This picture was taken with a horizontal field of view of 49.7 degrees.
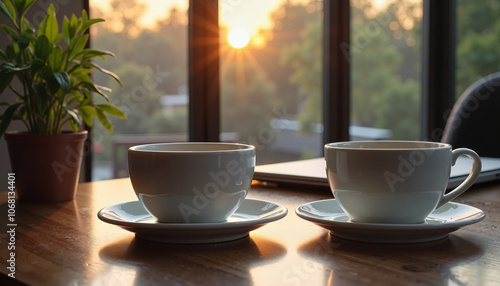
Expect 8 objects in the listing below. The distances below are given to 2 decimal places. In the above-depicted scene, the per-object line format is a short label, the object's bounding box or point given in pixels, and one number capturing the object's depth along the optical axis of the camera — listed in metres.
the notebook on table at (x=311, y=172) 0.93
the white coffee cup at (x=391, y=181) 0.53
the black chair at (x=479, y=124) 1.71
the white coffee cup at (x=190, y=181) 0.54
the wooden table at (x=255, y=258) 0.44
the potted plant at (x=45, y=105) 0.88
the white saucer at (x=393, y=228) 0.53
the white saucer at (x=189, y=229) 0.53
